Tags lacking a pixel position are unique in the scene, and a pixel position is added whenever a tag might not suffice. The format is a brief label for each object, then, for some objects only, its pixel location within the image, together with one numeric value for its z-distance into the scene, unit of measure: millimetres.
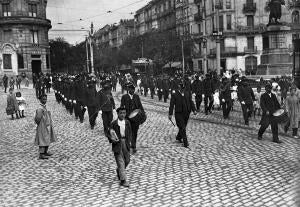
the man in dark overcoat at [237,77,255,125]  14450
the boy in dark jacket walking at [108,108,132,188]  7426
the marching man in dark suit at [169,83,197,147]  10766
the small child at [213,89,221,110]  18906
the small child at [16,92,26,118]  19922
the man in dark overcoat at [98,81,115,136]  12750
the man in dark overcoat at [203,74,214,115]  17969
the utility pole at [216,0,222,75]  29520
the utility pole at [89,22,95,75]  47188
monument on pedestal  27353
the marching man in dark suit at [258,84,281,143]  11219
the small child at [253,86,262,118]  16767
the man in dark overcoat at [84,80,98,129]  14578
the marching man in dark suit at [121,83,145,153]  10727
